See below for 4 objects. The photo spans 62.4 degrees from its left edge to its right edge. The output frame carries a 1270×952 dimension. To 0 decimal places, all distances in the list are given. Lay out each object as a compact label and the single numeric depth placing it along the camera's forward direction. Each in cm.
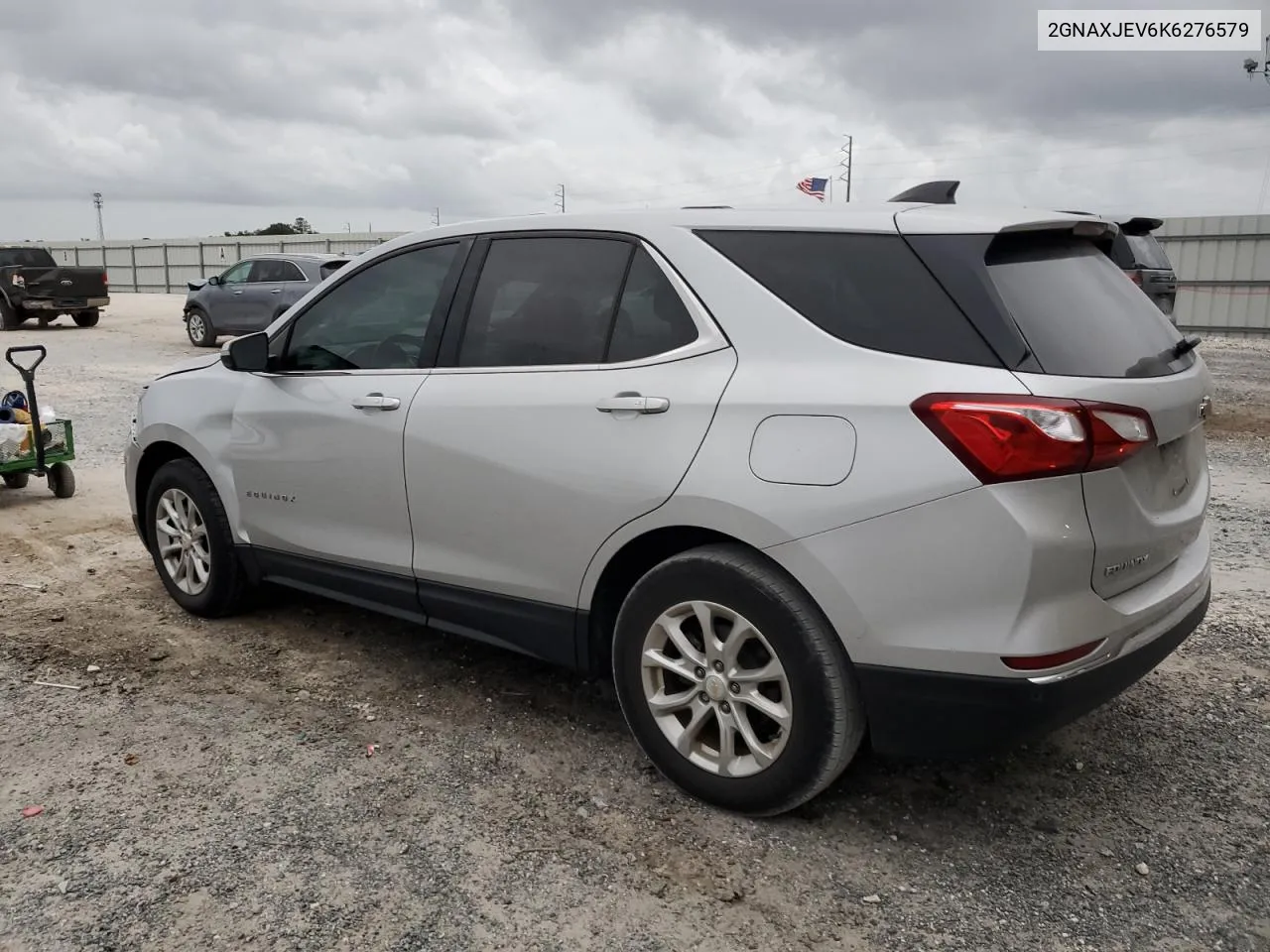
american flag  2986
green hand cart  688
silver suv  258
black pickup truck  2164
